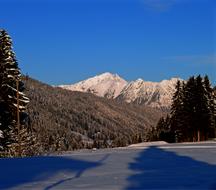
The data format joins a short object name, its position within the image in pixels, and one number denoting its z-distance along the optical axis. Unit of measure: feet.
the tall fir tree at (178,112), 233.76
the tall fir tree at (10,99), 126.62
